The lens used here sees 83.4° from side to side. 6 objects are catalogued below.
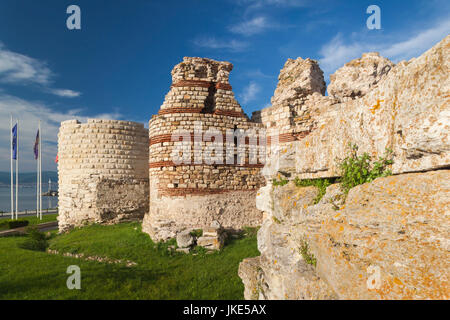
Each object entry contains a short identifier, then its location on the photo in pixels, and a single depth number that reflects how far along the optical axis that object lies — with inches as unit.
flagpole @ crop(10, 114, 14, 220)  869.6
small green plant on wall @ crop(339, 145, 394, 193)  103.9
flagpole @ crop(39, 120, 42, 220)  856.3
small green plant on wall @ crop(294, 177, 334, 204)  145.6
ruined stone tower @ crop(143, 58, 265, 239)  405.1
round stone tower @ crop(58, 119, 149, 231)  550.9
